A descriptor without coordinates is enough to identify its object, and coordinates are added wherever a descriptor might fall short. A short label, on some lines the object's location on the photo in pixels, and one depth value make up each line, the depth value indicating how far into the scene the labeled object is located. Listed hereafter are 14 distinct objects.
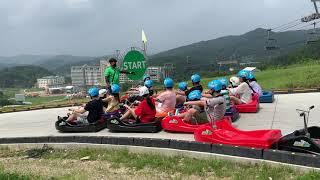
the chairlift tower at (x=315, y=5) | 26.48
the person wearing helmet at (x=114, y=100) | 8.85
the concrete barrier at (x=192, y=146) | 5.30
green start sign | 9.22
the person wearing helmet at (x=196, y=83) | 9.27
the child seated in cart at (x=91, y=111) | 8.54
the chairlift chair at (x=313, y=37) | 24.69
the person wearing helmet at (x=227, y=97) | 8.68
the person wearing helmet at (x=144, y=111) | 7.96
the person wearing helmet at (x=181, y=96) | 9.22
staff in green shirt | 10.13
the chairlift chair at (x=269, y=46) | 26.98
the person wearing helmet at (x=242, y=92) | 9.72
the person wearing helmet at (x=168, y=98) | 8.44
